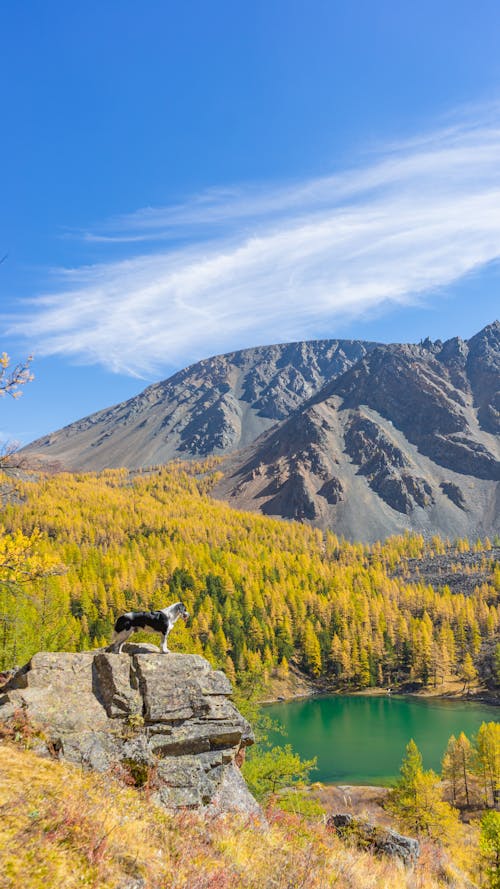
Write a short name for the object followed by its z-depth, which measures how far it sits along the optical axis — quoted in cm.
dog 1677
